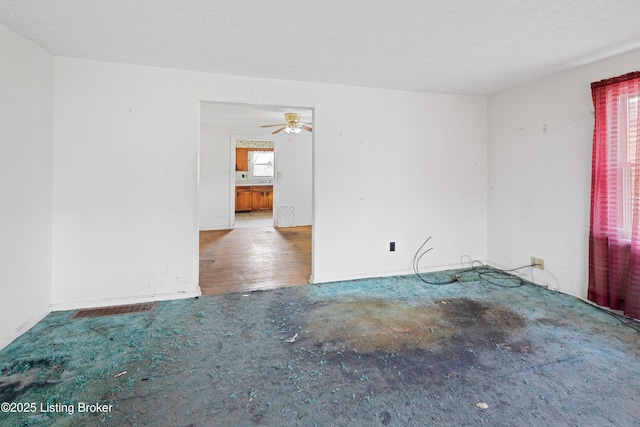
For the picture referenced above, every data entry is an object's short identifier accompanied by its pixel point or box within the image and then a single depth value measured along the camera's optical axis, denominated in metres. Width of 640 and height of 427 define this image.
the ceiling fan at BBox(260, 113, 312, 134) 4.71
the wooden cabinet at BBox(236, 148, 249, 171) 10.07
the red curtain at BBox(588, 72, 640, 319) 2.55
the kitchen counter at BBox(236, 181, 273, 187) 10.16
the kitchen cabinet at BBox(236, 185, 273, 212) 10.34
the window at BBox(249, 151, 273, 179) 10.38
